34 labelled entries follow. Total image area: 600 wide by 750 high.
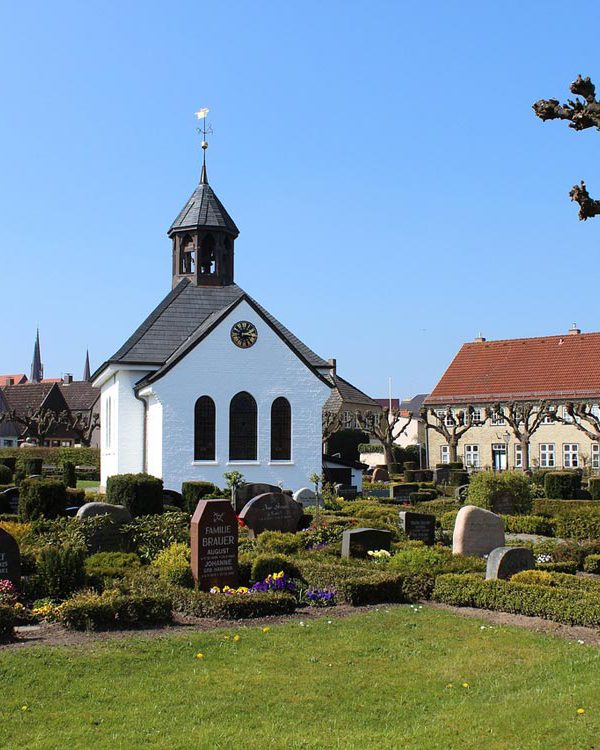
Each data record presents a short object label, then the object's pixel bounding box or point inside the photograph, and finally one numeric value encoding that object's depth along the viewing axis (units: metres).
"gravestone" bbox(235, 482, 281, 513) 23.53
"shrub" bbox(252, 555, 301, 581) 13.08
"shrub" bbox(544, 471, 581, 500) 31.00
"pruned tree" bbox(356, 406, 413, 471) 51.91
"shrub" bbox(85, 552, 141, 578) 13.18
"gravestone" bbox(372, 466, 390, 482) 44.62
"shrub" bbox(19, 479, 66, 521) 21.45
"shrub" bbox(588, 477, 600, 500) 31.95
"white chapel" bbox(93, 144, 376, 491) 29.55
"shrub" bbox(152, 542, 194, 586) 12.55
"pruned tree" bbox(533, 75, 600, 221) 8.26
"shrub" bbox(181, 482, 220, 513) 24.27
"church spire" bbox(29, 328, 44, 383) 168.85
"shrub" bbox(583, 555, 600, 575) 15.88
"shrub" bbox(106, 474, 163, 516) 22.20
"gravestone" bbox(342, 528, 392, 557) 15.78
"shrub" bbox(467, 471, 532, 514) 23.72
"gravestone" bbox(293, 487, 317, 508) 26.20
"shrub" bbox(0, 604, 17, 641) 9.82
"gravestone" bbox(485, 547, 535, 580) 12.89
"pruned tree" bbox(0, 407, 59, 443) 57.38
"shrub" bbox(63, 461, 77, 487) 34.72
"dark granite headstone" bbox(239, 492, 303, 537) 19.22
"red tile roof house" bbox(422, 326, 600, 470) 57.62
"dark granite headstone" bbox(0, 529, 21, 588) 12.10
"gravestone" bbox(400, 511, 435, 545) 18.70
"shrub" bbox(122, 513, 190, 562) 15.62
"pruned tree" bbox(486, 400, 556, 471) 46.53
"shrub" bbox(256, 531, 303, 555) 16.42
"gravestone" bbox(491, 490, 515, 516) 23.91
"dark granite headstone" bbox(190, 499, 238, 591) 12.76
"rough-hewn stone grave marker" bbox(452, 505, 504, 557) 16.19
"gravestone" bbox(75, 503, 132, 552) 15.43
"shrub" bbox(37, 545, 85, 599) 12.29
